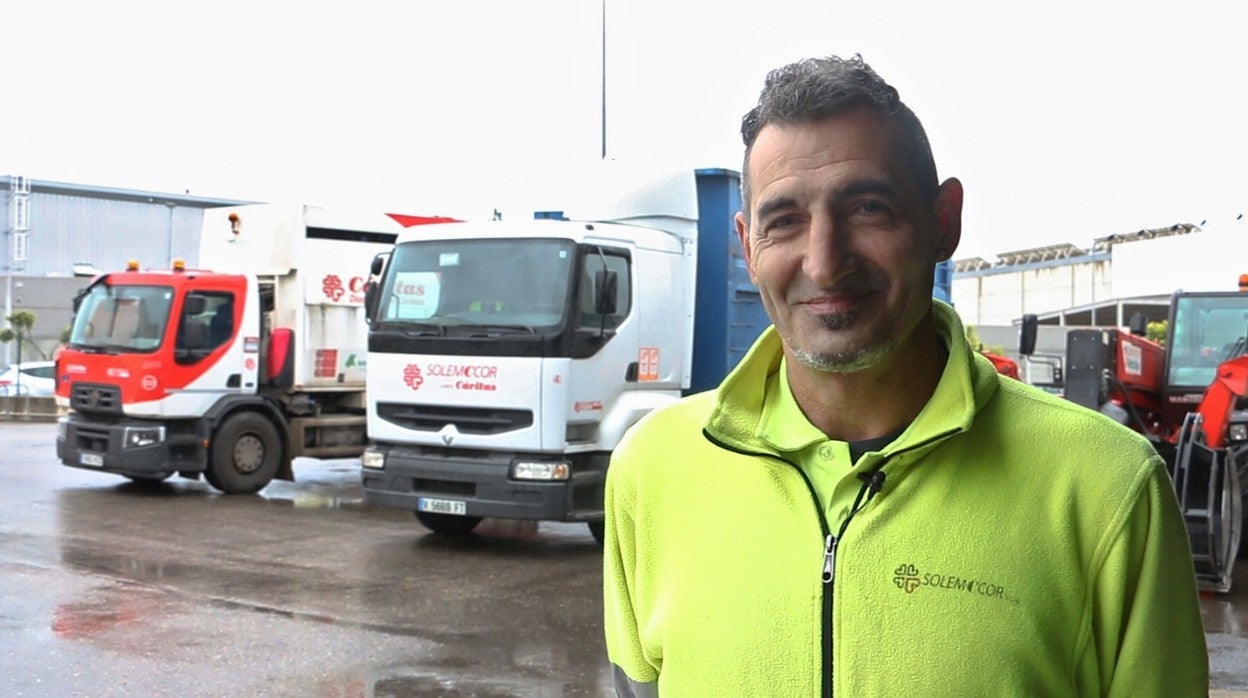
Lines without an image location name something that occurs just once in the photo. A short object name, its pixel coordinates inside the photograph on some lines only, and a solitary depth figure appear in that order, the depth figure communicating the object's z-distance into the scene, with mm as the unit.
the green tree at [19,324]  32969
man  1612
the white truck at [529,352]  10844
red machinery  9641
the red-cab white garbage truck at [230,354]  14719
